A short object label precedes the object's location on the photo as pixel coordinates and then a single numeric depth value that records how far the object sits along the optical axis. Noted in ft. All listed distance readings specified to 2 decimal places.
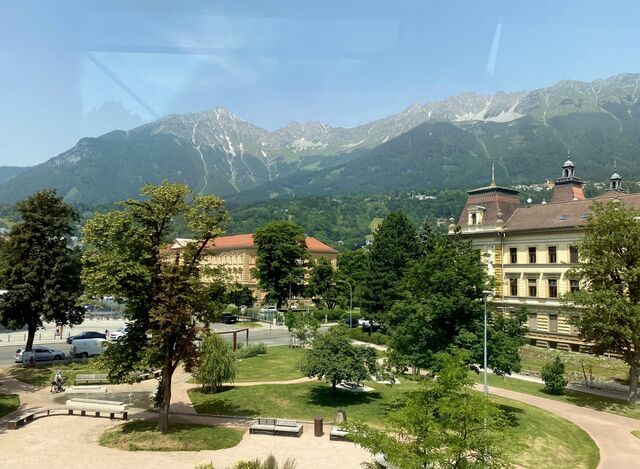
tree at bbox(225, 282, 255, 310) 273.13
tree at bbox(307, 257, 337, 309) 276.62
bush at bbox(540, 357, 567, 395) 107.76
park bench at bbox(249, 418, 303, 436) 69.21
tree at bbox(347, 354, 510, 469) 38.60
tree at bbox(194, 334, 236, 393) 91.04
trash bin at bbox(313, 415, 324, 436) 69.46
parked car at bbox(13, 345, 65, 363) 120.42
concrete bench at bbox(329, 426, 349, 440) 67.16
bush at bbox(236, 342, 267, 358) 134.72
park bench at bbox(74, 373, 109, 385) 100.58
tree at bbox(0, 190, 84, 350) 110.42
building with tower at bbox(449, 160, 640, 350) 159.63
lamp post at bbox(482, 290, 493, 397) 75.34
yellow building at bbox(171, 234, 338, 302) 324.60
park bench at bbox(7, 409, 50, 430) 70.38
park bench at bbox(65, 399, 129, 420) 77.71
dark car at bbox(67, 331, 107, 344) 151.71
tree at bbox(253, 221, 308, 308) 263.49
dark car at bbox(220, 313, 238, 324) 228.43
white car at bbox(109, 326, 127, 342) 167.17
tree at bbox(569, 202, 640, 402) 98.12
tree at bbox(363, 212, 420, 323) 188.14
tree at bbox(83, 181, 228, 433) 65.72
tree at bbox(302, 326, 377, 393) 84.89
